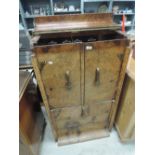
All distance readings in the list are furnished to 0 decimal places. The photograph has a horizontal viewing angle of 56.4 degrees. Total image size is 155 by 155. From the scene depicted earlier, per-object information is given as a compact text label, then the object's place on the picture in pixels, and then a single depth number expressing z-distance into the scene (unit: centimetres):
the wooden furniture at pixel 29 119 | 107
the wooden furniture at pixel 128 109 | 118
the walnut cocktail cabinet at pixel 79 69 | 94
